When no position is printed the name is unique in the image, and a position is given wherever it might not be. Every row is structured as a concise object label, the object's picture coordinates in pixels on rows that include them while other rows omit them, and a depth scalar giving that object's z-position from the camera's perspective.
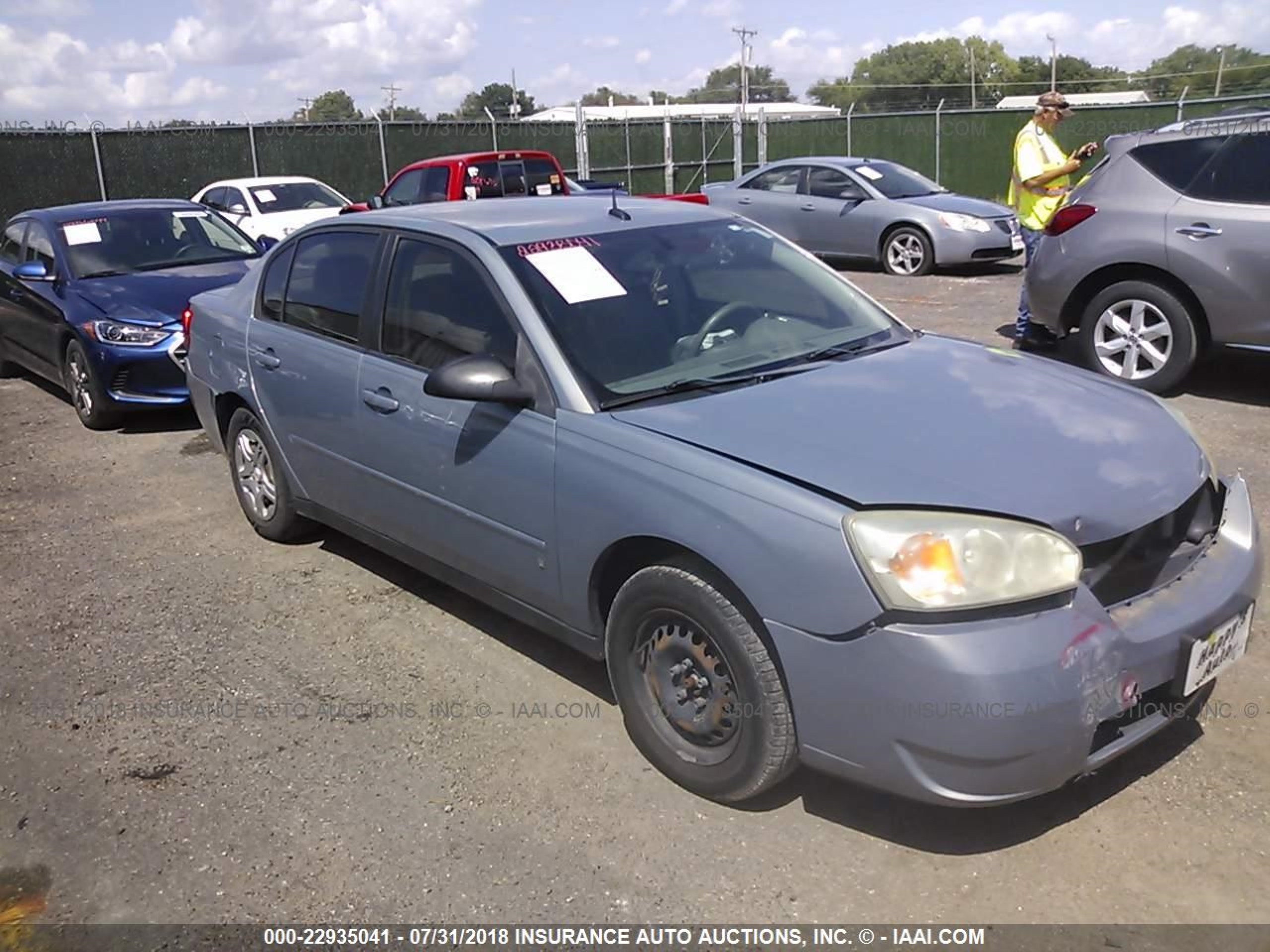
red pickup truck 13.88
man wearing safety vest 8.16
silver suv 6.44
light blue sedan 2.62
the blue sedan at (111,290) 7.69
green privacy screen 18.23
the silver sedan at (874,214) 13.15
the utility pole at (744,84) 63.97
